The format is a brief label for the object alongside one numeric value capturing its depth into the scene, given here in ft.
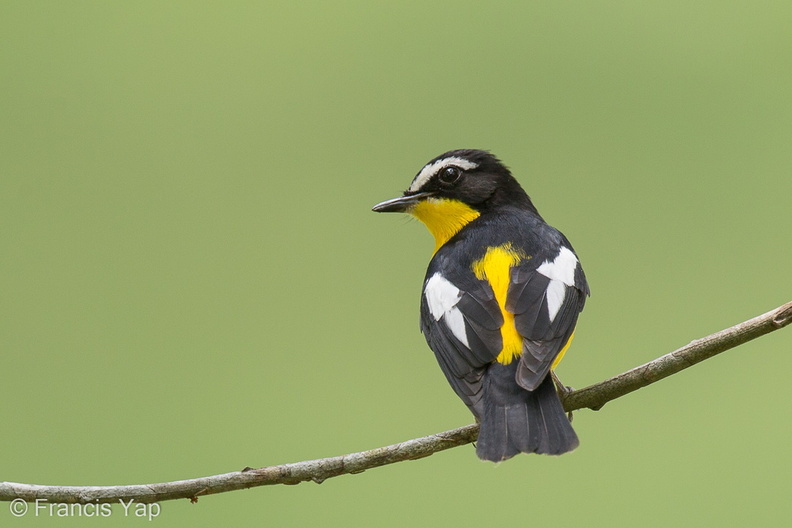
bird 16.07
